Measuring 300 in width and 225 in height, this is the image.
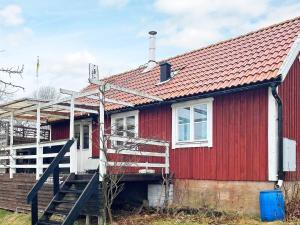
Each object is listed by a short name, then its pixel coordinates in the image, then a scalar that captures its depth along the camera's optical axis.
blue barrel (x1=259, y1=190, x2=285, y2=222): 7.93
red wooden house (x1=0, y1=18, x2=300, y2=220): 8.81
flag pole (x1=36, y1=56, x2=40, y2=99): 16.53
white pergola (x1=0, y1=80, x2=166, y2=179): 8.56
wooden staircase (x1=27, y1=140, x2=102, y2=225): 8.14
